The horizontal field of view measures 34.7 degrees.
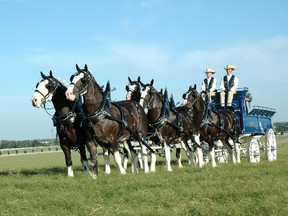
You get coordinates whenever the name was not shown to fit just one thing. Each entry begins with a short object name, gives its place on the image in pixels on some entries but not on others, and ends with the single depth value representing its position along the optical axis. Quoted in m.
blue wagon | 17.72
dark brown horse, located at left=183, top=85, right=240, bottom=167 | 15.69
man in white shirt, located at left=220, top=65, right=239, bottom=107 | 17.48
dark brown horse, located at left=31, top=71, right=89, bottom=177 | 12.20
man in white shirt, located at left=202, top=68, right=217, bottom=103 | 17.67
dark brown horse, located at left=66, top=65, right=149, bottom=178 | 11.53
